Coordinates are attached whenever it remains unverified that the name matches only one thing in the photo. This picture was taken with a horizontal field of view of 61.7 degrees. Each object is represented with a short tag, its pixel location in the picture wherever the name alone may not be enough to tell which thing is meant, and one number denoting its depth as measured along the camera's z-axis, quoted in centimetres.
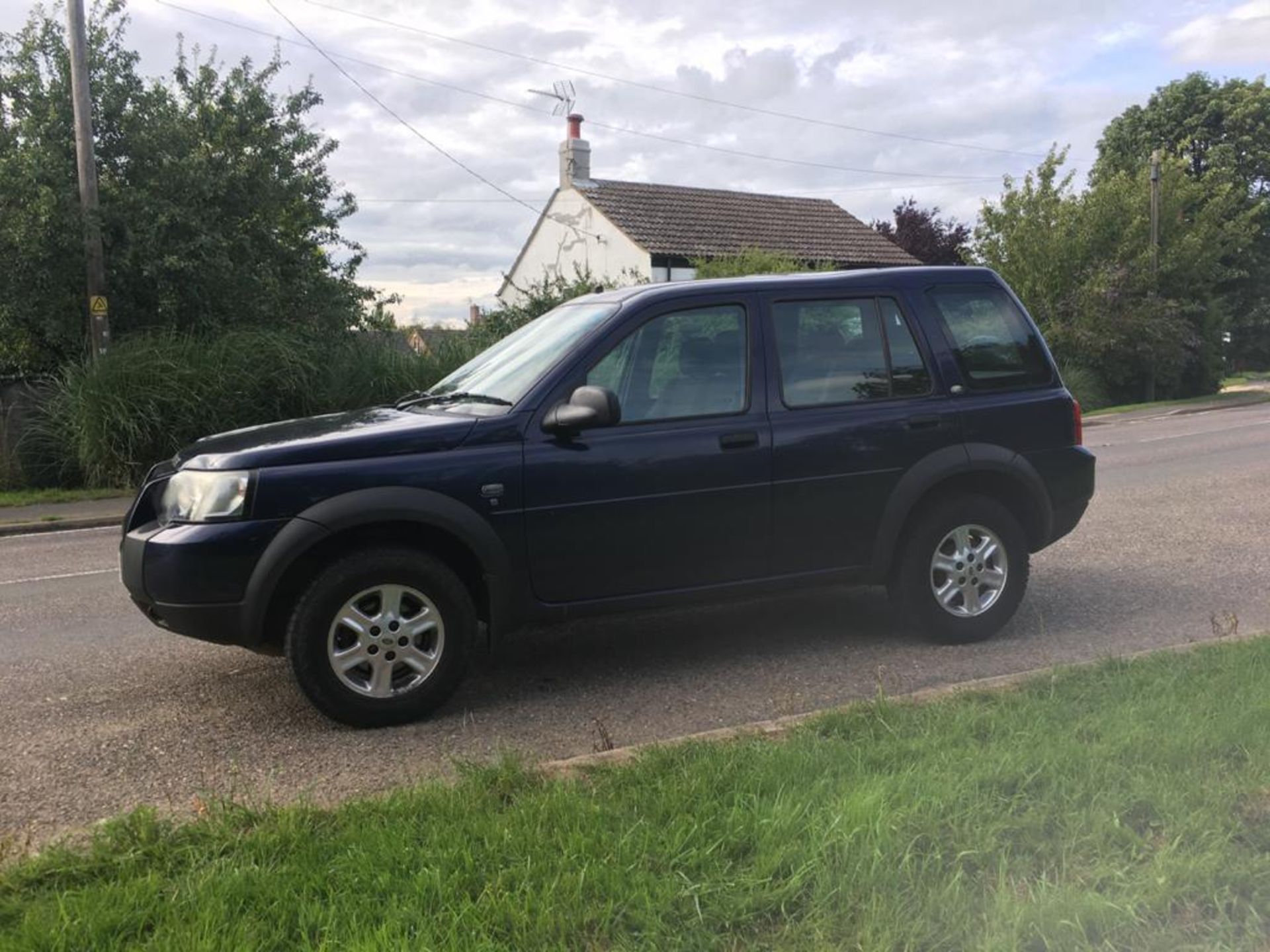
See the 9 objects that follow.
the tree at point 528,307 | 2052
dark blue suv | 441
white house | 3216
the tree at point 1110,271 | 2875
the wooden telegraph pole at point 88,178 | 1440
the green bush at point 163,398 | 1452
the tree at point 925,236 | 4122
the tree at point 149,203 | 1473
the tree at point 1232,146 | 4834
